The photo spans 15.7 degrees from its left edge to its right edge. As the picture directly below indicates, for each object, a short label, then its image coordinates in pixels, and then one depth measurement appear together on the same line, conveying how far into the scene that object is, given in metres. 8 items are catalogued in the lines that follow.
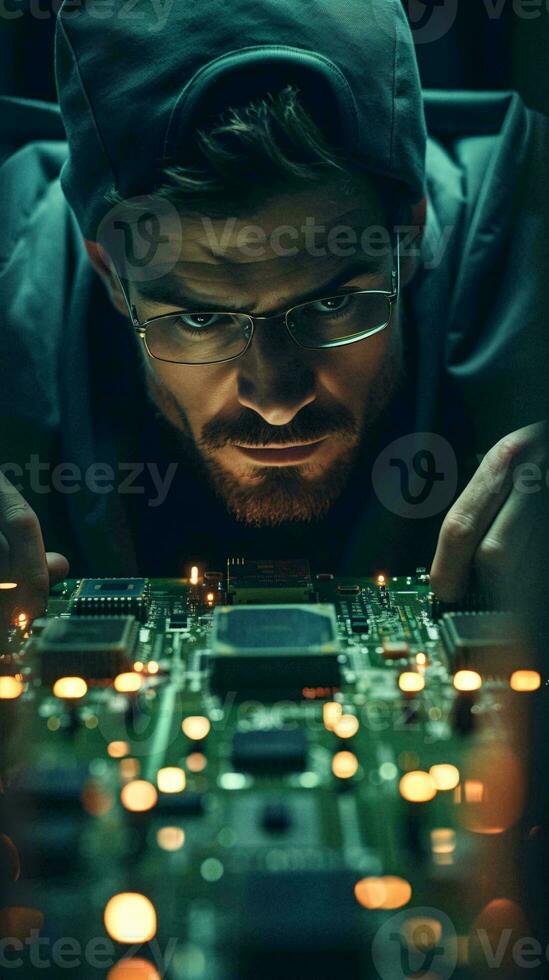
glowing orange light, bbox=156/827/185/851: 0.88
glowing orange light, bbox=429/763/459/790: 0.89
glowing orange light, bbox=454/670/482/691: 0.90
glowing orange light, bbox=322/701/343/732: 0.90
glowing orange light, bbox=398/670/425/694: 0.91
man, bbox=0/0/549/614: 0.91
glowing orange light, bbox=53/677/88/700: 0.90
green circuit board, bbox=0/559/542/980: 0.86
